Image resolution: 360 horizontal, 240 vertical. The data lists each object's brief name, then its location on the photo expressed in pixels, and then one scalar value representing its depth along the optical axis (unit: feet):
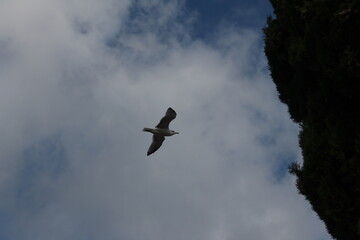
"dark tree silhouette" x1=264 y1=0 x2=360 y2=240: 32.55
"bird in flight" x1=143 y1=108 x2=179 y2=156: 58.95
